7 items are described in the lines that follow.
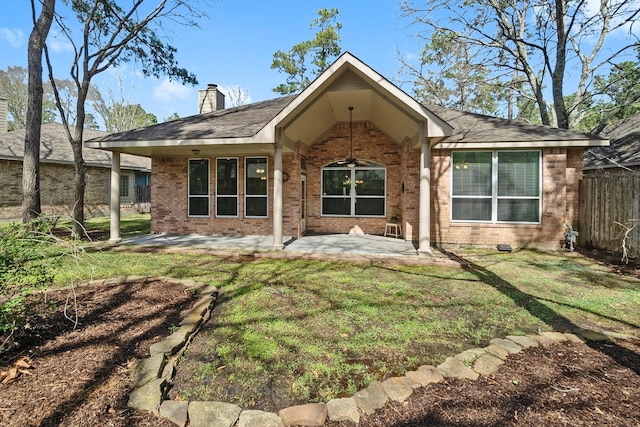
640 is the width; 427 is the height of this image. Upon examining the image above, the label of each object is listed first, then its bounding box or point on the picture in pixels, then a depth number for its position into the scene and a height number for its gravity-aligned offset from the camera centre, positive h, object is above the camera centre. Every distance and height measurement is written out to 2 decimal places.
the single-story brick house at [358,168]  7.64 +1.28
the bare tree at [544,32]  11.30 +7.22
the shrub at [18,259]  2.49 -0.43
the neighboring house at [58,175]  13.80 +1.79
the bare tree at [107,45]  9.54 +6.09
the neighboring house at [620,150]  10.88 +2.43
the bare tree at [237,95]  30.34 +11.25
